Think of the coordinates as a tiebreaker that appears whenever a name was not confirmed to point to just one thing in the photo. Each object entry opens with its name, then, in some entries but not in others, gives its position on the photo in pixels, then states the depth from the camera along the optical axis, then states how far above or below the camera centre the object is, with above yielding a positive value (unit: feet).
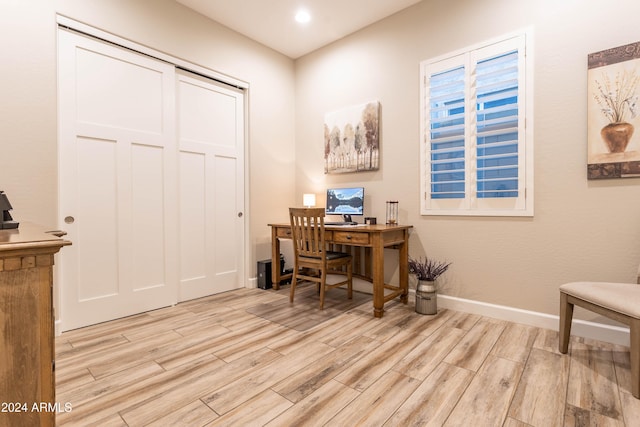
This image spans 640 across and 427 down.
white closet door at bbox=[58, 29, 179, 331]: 8.21 +0.84
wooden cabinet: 3.02 -1.21
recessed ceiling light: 10.64 +6.61
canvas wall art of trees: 11.26 +2.64
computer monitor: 11.24 +0.31
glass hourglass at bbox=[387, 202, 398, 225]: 10.68 -0.11
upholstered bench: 5.29 -1.78
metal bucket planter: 9.20 -2.55
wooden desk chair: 9.78 -1.27
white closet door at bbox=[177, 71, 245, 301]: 10.65 +0.87
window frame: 8.26 +2.17
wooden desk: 9.08 -1.33
